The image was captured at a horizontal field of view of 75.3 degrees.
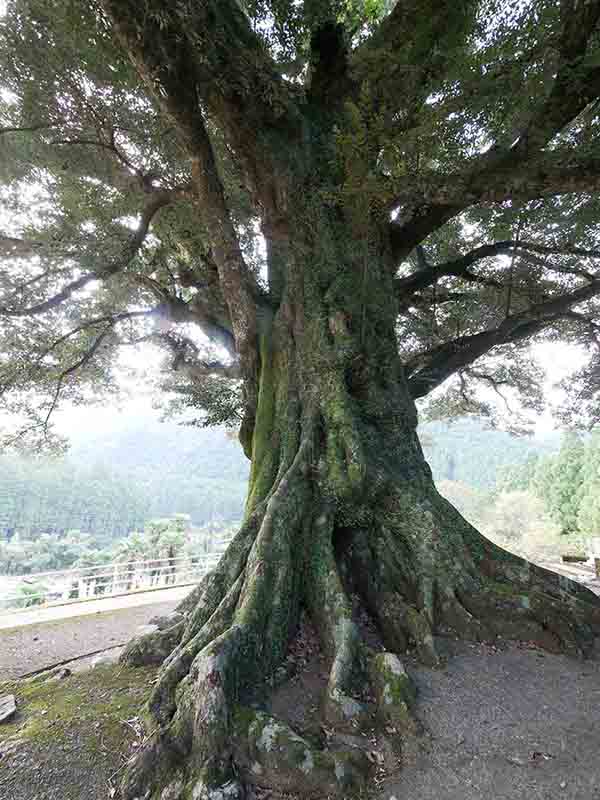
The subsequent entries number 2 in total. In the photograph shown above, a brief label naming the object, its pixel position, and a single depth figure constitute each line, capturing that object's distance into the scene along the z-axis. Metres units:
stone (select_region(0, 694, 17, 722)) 2.81
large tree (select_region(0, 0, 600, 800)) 2.77
